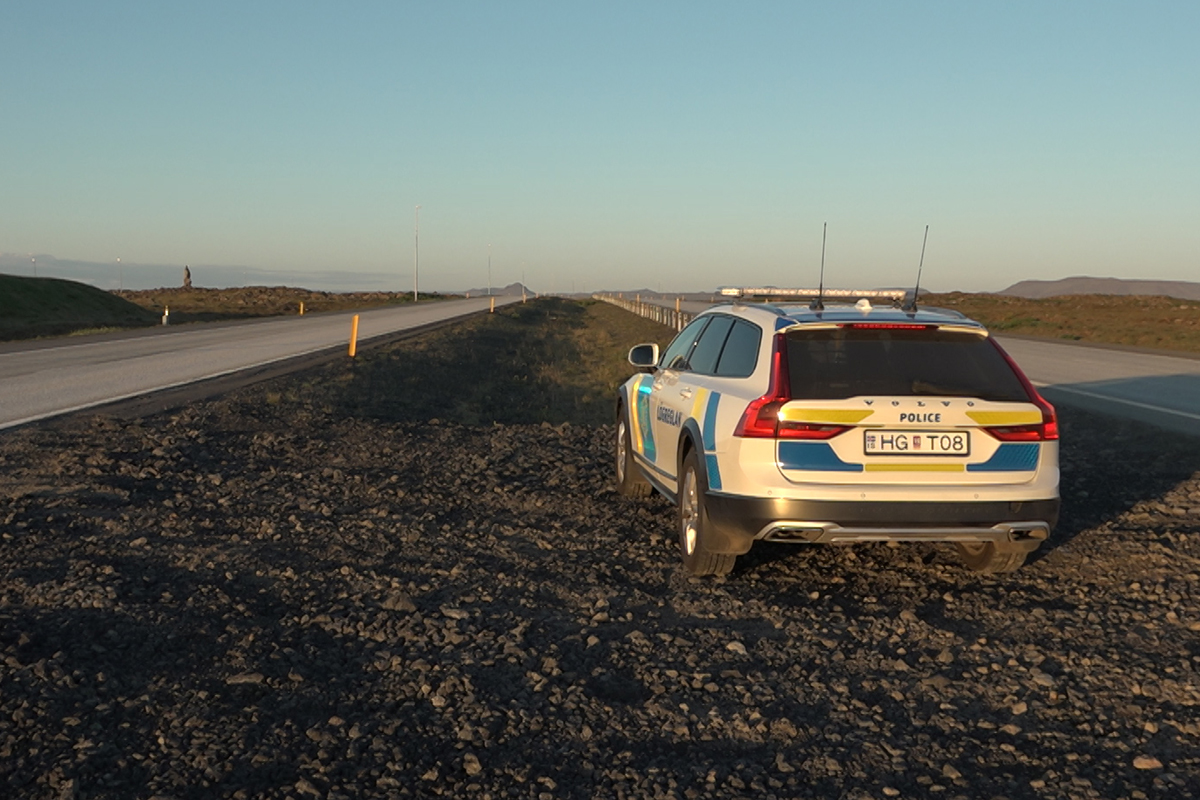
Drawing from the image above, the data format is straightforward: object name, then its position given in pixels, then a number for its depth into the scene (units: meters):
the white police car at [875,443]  5.62
